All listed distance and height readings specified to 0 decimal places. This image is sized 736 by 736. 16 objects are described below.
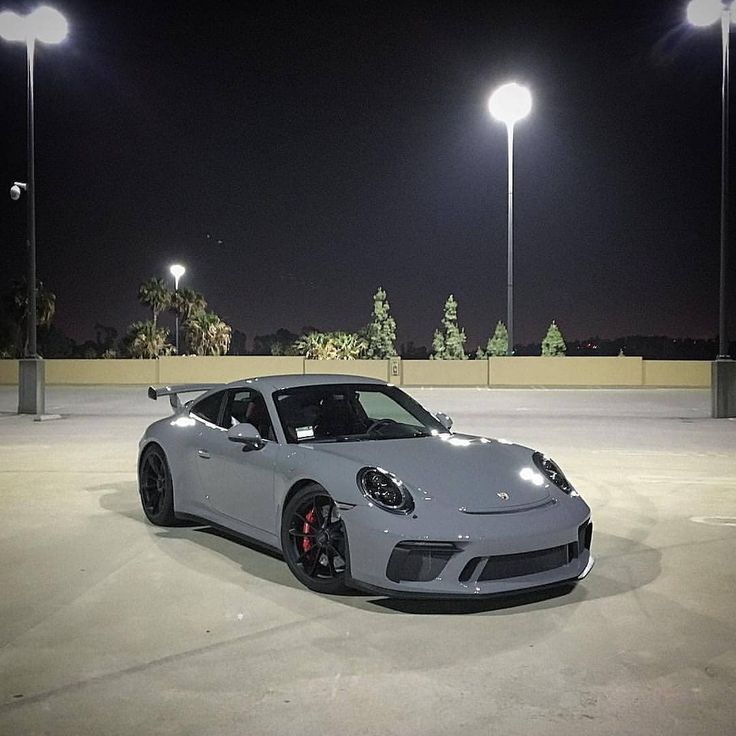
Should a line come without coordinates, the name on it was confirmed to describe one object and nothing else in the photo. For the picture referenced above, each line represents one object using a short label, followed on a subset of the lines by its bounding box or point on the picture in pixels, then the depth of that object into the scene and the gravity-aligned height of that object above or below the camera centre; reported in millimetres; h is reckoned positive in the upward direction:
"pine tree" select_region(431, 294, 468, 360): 98412 +2353
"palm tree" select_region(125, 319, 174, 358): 68000 +1289
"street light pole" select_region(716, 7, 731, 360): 19531 +3770
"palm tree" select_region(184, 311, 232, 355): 79625 +2097
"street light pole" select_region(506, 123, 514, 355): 33125 +4825
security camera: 20959 +3761
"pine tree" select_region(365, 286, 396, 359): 98250 +3156
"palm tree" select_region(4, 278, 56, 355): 64938 +3691
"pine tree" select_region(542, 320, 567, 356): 93312 +1687
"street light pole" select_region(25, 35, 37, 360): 20109 +3277
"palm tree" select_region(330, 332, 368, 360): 70250 +1037
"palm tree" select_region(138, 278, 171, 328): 77375 +5169
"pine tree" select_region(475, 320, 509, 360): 105375 +1813
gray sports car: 5133 -830
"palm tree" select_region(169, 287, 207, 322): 80625 +4703
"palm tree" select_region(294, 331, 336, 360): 69250 +956
